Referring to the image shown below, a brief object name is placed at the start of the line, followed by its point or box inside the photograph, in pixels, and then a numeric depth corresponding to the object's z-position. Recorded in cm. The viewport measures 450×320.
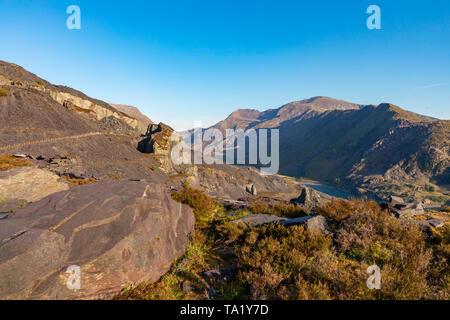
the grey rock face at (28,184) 901
